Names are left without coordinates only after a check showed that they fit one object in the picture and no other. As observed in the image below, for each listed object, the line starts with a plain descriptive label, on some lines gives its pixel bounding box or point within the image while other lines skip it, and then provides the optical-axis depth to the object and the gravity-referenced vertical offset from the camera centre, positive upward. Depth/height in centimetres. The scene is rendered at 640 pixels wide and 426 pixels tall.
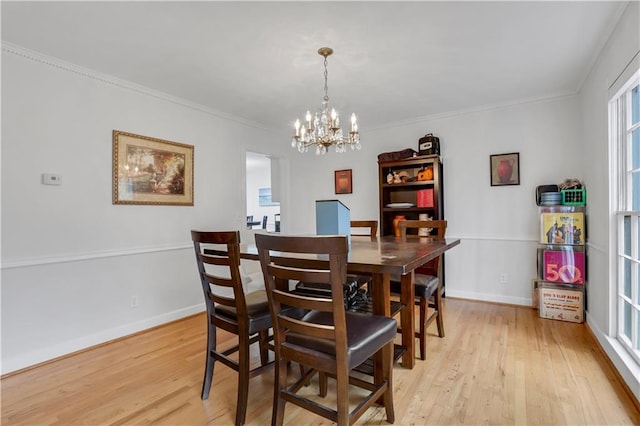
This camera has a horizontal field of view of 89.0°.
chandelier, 248 +62
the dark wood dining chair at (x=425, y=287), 241 -58
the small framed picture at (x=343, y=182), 487 +45
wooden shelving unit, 396 +31
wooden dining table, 138 -23
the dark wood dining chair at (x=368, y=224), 331 -13
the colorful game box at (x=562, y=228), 312 -17
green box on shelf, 313 +13
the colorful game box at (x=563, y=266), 315 -55
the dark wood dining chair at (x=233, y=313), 165 -56
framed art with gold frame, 296 +41
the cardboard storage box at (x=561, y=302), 312 -90
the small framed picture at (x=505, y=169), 371 +49
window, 210 +3
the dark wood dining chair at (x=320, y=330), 124 -53
